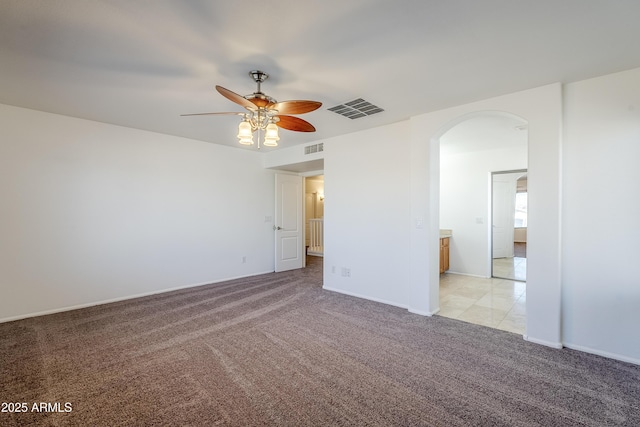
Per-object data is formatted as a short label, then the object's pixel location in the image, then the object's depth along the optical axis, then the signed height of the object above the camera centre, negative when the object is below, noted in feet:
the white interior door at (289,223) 20.22 -1.00
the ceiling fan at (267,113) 7.52 +2.90
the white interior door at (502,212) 22.02 -0.17
